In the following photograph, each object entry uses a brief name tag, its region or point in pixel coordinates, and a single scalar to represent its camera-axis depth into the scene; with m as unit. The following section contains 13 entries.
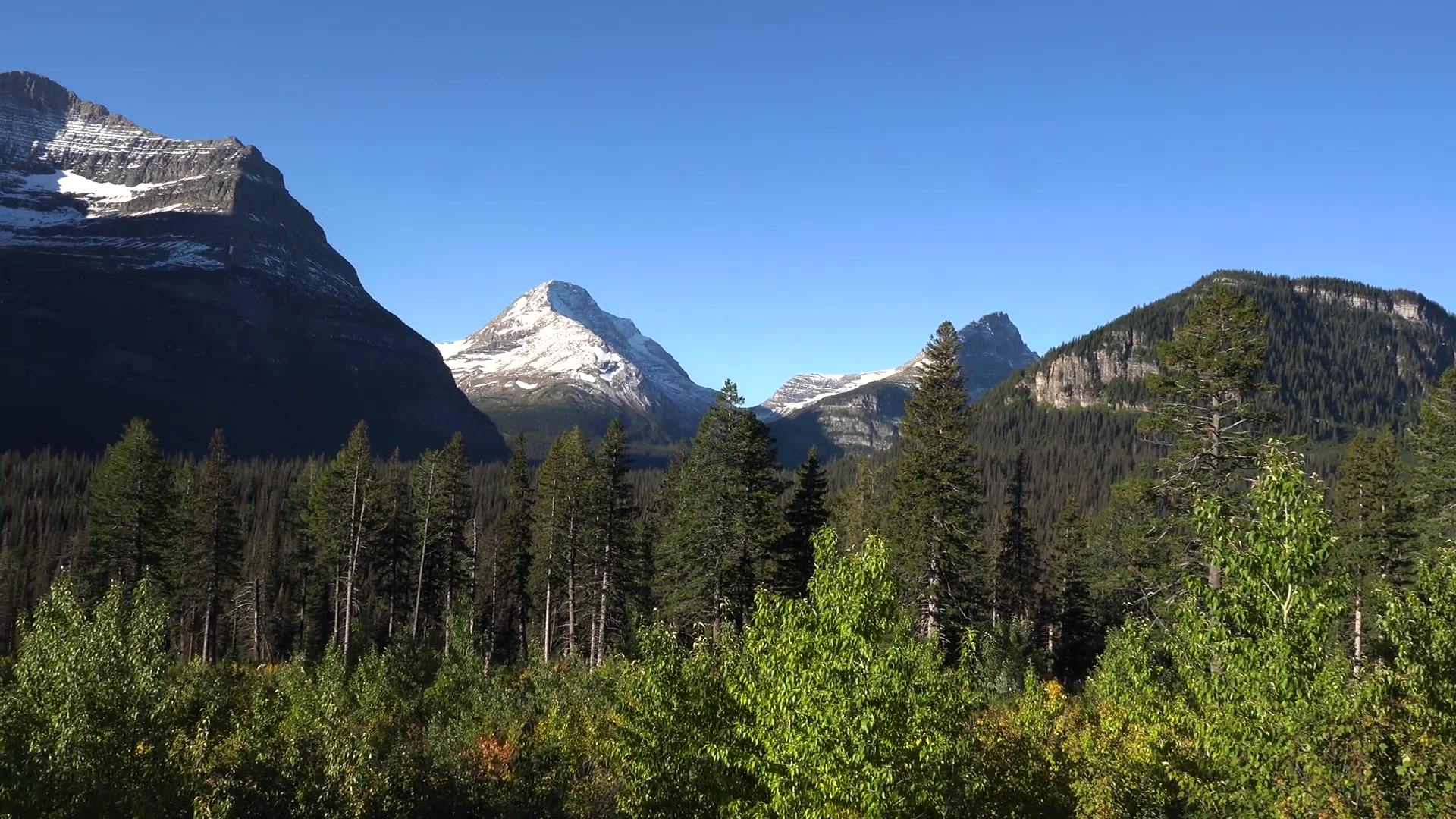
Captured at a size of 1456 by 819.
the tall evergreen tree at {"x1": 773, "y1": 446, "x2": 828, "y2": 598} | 38.31
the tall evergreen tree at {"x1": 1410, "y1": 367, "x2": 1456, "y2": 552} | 32.00
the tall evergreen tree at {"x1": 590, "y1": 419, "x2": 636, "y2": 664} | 44.84
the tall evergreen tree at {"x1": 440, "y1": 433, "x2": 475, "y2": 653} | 54.09
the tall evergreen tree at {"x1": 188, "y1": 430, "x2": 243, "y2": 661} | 49.56
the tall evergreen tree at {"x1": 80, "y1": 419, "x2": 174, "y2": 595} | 43.50
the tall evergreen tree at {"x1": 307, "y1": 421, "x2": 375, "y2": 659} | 50.66
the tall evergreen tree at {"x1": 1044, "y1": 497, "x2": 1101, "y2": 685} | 60.75
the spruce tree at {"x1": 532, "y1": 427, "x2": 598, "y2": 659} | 46.12
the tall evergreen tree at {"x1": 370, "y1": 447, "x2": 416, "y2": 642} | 55.19
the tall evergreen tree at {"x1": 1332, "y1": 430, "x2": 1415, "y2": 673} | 39.38
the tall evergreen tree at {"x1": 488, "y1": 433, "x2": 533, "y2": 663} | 55.72
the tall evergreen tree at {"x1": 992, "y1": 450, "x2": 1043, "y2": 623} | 53.03
